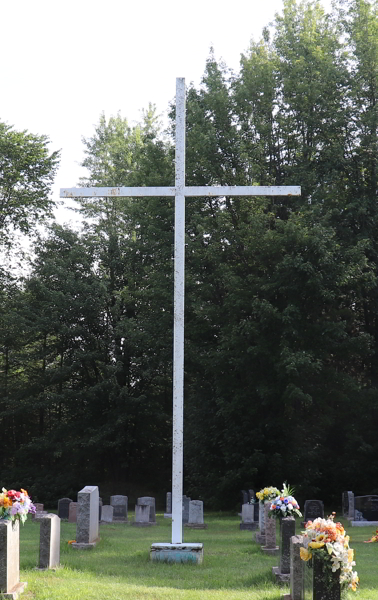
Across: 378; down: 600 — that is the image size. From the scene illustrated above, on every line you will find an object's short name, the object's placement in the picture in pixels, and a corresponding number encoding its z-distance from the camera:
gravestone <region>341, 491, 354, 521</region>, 17.06
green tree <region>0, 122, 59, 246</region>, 27.55
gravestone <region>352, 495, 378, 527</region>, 16.77
